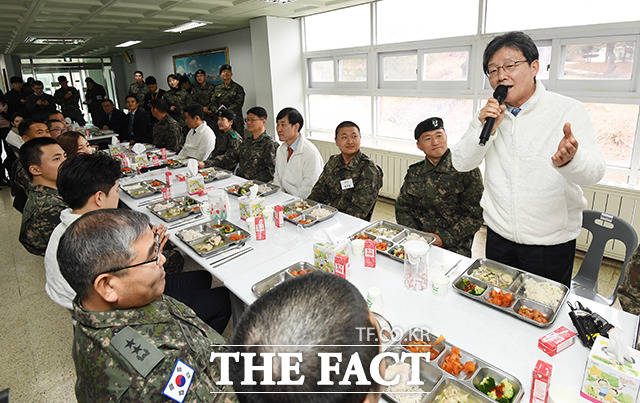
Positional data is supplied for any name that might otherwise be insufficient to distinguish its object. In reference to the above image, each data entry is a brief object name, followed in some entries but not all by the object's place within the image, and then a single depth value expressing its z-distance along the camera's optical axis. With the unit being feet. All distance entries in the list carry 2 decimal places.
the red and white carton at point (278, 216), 7.95
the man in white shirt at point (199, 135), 14.99
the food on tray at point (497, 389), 3.50
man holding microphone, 5.26
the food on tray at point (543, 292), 4.81
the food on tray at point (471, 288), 5.14
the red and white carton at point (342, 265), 5.58
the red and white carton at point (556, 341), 3.97
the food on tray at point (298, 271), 5.92
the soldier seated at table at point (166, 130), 17.51
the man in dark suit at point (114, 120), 22.36
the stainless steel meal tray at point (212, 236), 6.97
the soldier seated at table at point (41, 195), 7.30
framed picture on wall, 25.50
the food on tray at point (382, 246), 6.50
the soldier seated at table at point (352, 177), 9.28
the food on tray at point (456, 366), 3.85
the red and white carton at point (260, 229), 7.25
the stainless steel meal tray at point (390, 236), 6.41
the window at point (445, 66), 13.63
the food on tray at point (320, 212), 8.28
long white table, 3.90
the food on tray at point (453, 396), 3.58
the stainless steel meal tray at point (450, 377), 3.55
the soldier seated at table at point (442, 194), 7.84
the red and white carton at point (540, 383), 3.20
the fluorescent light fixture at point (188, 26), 19.87
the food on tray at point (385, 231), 7.15
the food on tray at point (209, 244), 6.97
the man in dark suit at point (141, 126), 19.51
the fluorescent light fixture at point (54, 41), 23.83
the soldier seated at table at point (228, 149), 14.25
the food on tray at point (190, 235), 7.43
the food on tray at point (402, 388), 3.66
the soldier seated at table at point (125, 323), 3.34
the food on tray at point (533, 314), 4.50
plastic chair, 6.48
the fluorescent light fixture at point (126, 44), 28.28
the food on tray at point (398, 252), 6.30
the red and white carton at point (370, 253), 5.98
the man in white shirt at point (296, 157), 10.74
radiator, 10.11
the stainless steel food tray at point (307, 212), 8.02
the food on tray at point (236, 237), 7.31
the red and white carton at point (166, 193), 9.84
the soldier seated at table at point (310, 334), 1.81
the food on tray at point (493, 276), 5.32
